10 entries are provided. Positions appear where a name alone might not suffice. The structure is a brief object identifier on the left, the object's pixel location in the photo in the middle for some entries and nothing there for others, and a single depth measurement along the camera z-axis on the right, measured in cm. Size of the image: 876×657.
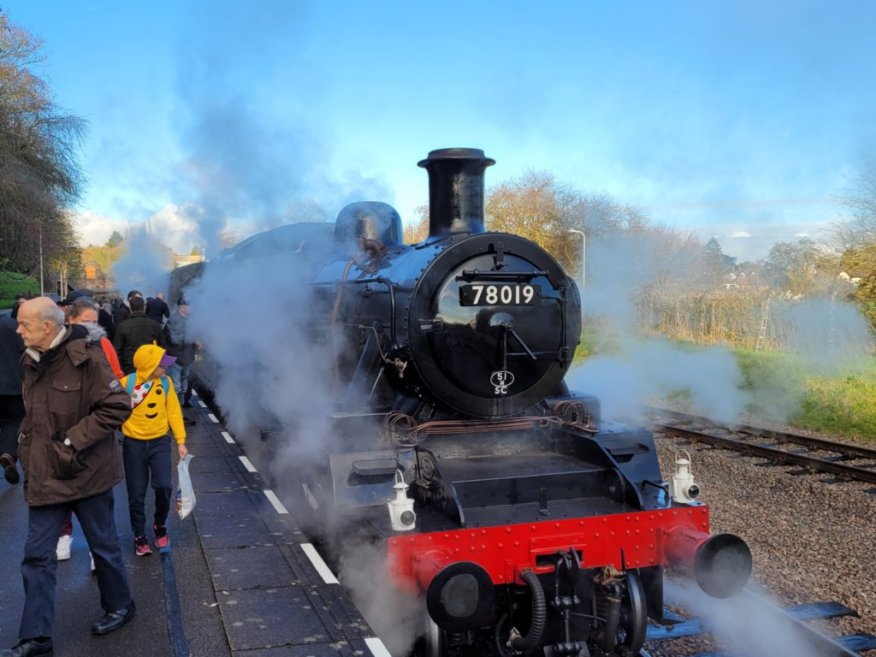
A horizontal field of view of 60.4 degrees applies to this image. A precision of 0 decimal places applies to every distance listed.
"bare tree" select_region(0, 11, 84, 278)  2123
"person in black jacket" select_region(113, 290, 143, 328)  964
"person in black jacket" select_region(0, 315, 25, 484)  477
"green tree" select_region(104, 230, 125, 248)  7994
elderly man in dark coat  322
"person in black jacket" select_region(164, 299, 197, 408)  955
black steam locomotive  352
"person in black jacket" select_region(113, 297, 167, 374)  629
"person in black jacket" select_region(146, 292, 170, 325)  980
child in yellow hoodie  434
